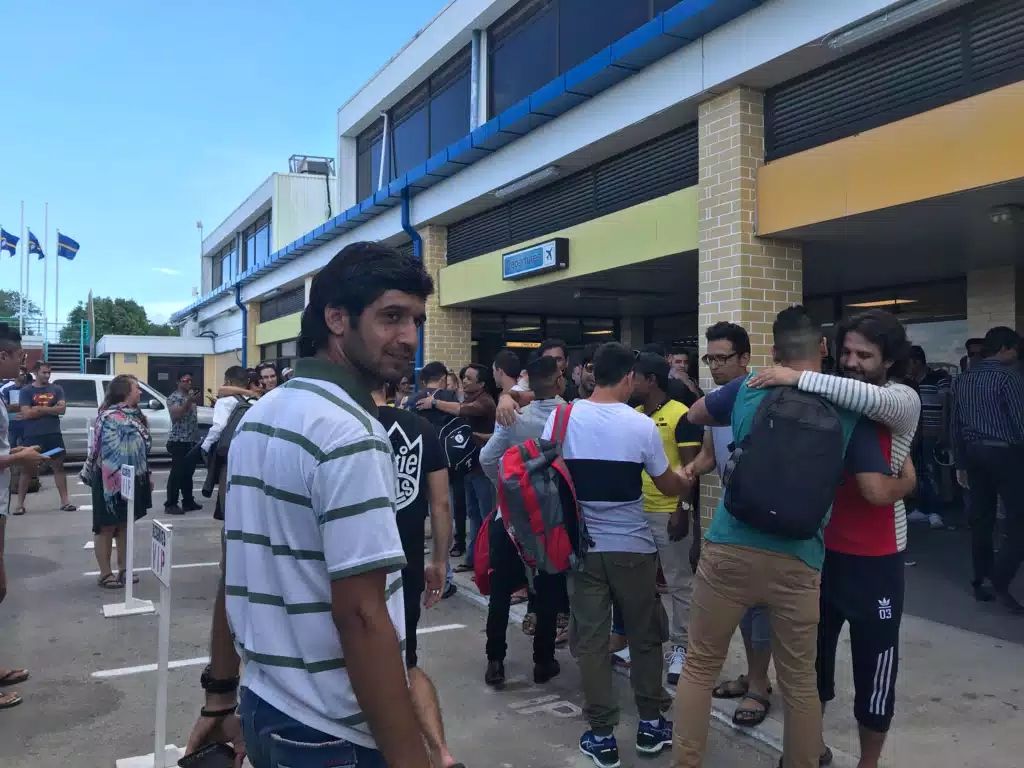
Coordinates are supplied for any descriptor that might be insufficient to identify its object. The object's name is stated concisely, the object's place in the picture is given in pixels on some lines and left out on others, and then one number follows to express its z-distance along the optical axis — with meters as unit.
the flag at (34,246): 37.38
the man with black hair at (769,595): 2.96
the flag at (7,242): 34.38
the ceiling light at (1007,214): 6.01
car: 15.27
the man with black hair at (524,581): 4.68
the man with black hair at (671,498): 4.51
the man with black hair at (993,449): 5.84
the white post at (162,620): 3.53
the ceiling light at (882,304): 10.43
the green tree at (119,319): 71.41
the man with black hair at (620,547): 3.76
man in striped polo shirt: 1.45
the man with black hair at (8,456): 4.37
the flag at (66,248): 35.12
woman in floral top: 6.64
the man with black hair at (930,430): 8.56
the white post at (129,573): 6.11
